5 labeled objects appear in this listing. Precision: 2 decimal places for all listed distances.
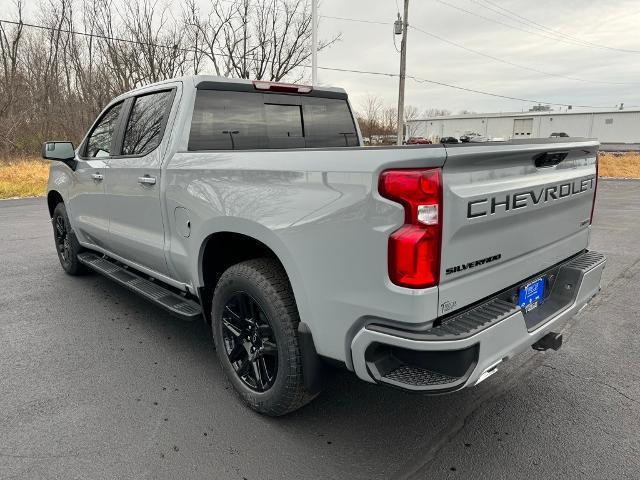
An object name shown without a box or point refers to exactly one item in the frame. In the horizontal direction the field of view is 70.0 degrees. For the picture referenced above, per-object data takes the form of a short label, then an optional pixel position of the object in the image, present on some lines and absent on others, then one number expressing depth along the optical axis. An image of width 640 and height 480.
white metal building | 52.09
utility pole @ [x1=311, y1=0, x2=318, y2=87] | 15.77
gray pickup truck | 1.83
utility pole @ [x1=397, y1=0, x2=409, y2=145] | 21.59
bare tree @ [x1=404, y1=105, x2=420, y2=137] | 61.33
